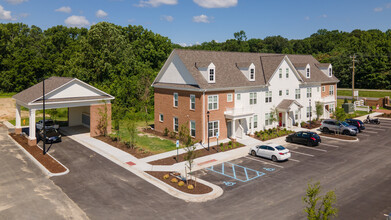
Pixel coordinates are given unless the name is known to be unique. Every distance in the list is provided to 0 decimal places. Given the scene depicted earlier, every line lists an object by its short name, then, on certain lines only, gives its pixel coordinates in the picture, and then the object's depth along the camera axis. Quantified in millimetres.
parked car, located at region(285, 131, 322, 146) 30578
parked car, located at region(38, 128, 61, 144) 31391
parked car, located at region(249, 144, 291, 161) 25234
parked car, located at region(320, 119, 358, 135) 35562
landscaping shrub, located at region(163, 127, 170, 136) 35706
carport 30266
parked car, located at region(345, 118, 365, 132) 38094
